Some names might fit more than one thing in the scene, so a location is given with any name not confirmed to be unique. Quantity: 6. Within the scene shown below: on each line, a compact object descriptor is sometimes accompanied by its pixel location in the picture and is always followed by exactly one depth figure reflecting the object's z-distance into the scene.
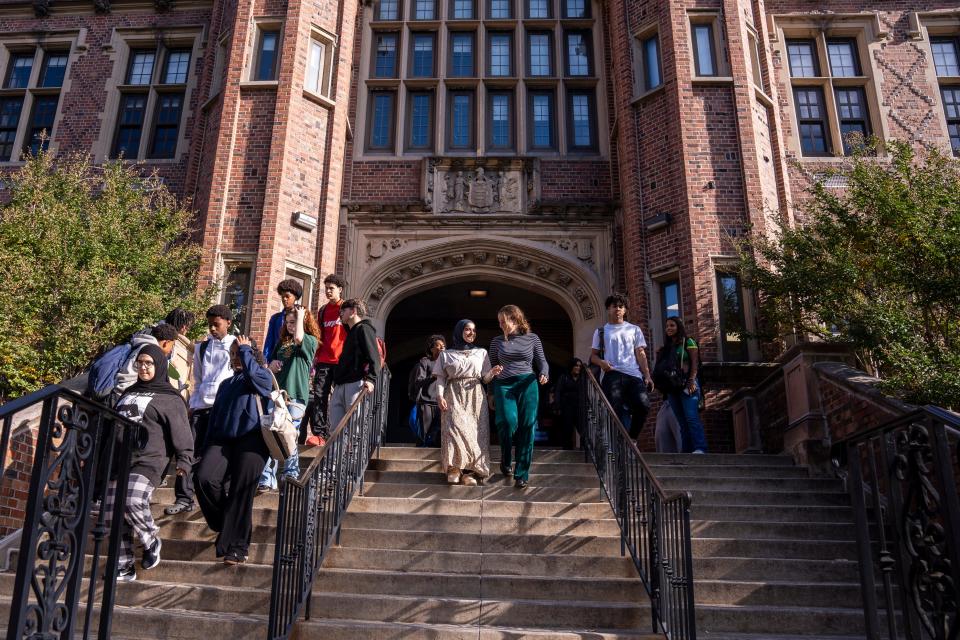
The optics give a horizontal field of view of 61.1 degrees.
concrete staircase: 4.78
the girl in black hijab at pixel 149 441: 4.92
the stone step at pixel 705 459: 7.55
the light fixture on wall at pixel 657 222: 10.95
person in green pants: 6.60
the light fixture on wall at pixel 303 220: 11.23
